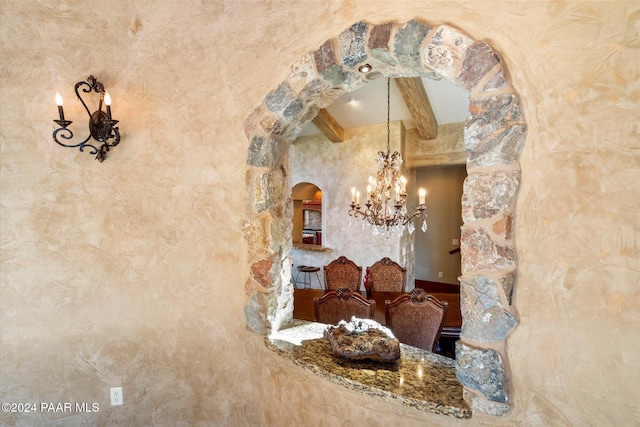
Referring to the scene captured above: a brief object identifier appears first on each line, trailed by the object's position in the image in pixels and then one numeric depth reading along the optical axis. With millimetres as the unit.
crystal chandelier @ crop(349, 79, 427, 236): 3424
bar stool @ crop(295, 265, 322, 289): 5133
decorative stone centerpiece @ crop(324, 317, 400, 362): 1361
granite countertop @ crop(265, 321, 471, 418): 1104
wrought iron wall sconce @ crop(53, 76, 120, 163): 1587
